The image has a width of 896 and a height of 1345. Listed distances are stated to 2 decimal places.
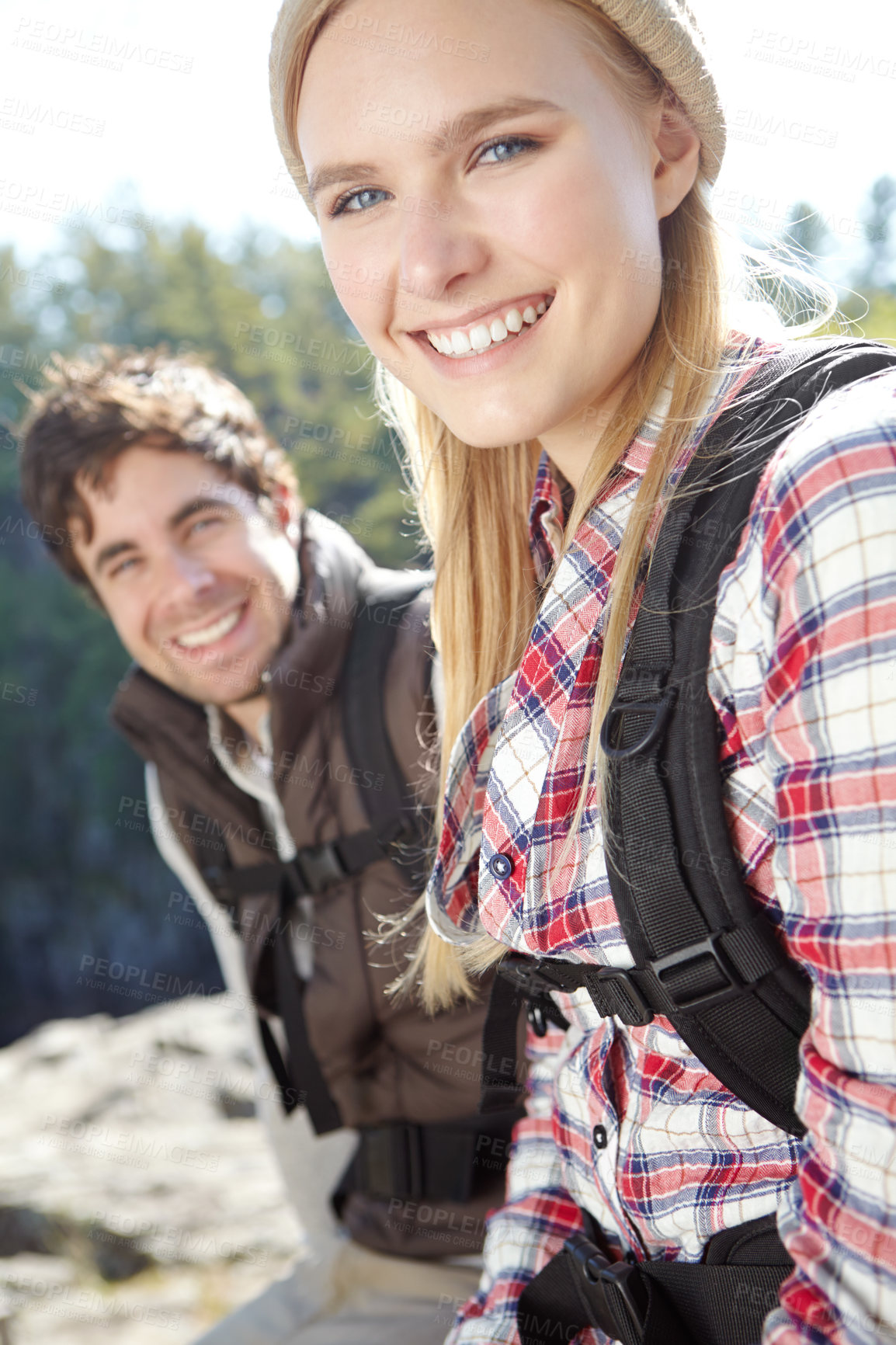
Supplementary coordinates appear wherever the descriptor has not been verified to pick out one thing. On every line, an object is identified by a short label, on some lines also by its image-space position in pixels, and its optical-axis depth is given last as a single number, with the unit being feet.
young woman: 1.69
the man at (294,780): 2.87
